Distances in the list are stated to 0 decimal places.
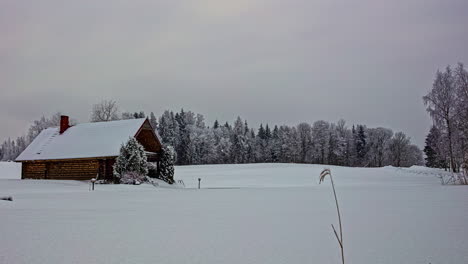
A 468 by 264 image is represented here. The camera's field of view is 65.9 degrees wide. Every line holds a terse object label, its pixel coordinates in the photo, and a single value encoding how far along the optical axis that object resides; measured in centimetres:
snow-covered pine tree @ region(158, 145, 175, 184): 2821
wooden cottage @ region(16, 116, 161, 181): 2703
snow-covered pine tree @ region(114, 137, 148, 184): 2380
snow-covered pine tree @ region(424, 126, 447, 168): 3107
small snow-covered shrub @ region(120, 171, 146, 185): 2316
